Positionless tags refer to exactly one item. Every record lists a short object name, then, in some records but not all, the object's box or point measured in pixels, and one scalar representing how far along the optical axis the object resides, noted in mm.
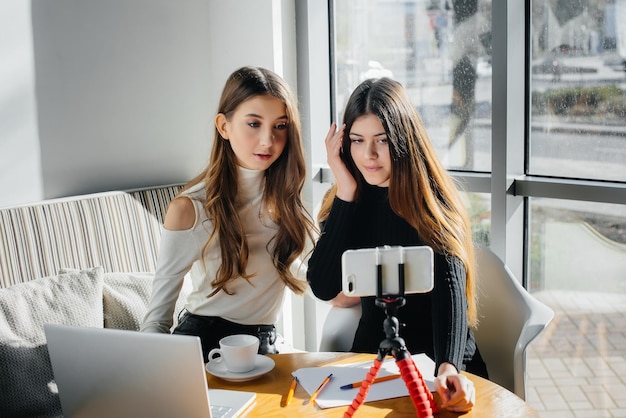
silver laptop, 1312
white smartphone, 1180
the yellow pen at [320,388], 1512
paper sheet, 1511
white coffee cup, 1623
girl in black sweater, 1861
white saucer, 1619
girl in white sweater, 2004
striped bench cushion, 2262
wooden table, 1445
